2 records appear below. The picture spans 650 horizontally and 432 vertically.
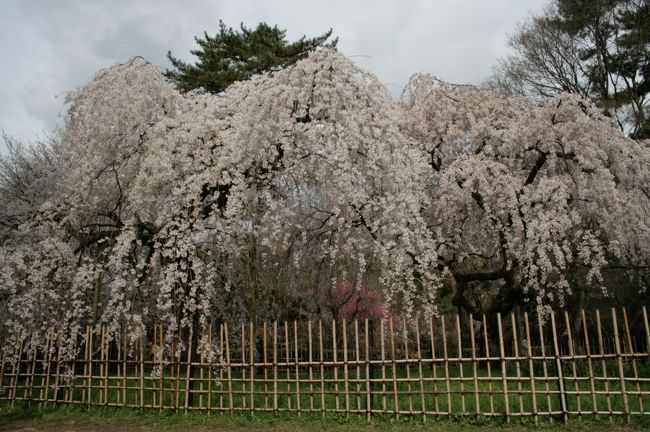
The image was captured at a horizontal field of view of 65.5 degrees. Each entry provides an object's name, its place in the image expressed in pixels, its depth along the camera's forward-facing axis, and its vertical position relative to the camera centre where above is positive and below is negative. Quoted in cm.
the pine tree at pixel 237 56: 1625 +861
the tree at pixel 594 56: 1424 +731
